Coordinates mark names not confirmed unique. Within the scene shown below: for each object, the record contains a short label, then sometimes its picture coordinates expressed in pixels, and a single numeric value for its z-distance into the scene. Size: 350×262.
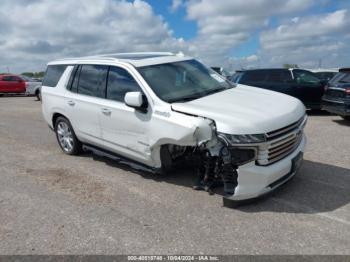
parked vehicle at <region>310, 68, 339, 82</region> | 17.43
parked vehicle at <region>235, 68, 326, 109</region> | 11.74
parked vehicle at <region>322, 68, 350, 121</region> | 9.42
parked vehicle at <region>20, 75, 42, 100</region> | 24.02
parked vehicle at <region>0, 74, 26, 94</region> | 25.94
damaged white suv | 4.12
